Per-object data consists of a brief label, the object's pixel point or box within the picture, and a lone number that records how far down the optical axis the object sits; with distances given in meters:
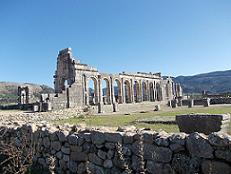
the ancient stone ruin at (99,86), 17.53
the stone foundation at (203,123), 5.16
